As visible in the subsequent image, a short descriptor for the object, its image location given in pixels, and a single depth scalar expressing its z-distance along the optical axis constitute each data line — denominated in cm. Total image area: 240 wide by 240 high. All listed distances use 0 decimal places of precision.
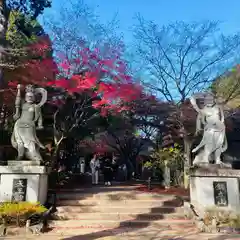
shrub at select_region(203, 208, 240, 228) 827
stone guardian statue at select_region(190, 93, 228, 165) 987
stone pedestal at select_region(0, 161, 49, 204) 928
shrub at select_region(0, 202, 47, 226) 793
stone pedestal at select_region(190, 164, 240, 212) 929
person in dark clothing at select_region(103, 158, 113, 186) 2044
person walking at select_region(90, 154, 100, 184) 1798
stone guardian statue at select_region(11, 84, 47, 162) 985
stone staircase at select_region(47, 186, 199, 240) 800
